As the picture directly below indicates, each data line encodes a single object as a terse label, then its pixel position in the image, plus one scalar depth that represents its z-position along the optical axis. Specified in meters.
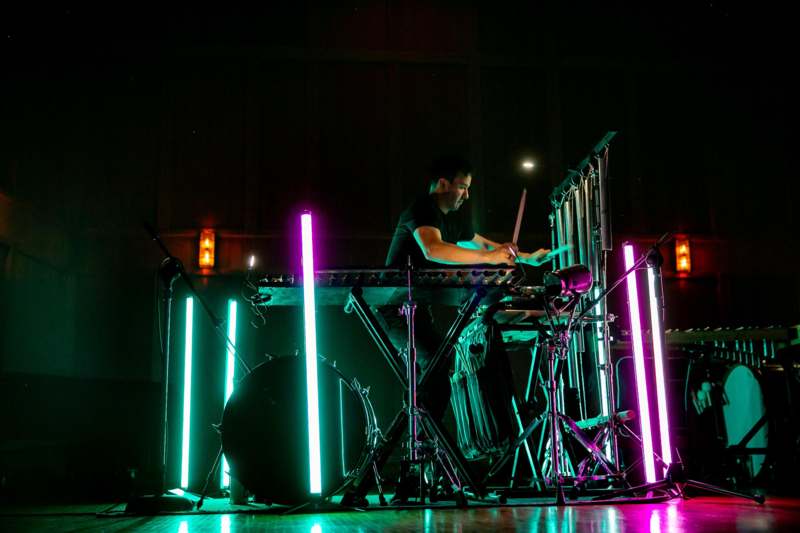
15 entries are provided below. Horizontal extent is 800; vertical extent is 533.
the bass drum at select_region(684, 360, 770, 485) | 5.73
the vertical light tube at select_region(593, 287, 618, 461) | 4.79
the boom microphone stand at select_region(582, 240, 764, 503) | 4.00
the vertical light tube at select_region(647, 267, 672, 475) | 4.13
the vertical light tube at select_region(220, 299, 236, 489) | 4.79
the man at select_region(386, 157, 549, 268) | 4.28
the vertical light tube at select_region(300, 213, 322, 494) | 3.67
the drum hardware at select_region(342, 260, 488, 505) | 3.91
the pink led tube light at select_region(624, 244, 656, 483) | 4.14
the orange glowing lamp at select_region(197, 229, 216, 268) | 7.72
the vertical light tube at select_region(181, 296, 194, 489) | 4.86
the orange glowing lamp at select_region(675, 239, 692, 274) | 8.16
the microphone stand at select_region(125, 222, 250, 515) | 3.83
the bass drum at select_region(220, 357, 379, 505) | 3.79
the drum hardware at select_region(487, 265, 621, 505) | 3.91
